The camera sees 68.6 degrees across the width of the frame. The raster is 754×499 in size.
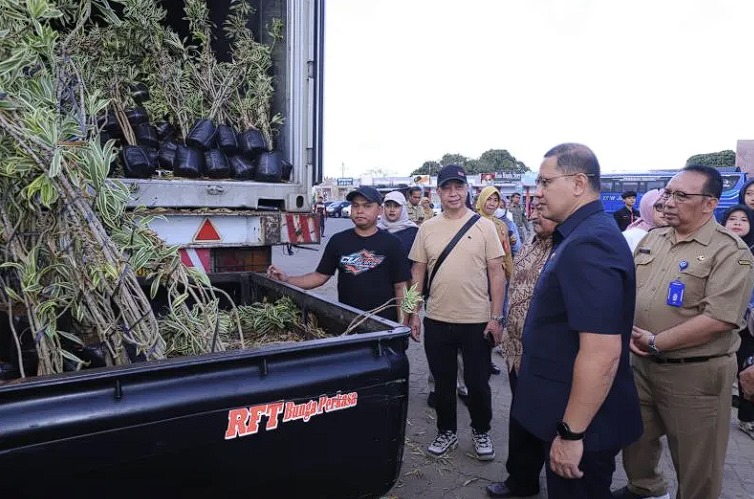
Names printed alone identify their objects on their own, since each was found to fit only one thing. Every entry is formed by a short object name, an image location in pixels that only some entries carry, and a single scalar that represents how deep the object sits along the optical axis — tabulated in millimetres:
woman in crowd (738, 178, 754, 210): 4559
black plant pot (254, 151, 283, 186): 3893
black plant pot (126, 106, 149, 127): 3896
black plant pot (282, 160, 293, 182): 3994
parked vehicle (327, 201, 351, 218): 43775
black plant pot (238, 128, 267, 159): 4012
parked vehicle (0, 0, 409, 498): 1449
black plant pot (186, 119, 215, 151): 3914
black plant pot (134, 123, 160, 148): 3873
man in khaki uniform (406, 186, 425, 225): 8320
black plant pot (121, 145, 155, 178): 3492
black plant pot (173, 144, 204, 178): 3723
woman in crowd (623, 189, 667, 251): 4070
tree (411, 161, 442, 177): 73844
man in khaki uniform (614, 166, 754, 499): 2488
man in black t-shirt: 3627
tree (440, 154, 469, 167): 72925
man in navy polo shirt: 1878
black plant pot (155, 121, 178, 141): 4035
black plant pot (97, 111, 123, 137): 3737
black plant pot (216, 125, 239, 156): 3988
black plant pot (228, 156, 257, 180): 3898
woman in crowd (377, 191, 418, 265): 5262
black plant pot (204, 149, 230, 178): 3797
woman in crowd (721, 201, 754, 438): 3971
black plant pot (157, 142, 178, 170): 3807
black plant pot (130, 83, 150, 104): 4043
